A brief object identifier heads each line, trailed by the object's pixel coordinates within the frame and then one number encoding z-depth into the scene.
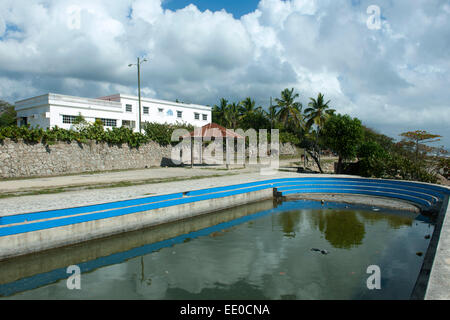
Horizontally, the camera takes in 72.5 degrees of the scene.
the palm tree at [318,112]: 34.59
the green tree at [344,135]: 20.73
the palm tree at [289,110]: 43.81
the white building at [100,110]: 27.97
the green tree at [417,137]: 32.81
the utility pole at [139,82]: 30.28
